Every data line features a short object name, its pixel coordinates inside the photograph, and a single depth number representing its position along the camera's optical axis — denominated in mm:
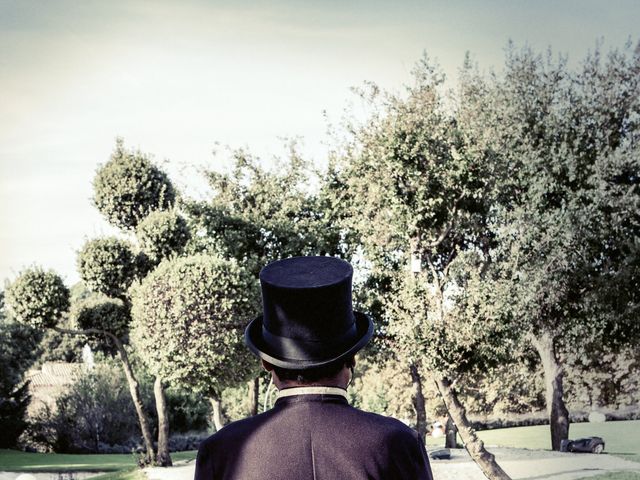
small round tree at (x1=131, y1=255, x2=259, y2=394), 17750
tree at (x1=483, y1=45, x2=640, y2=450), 20734
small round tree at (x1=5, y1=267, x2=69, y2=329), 18938
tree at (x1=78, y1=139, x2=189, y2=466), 19859
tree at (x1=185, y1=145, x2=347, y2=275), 22828
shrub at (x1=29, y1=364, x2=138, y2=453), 29578
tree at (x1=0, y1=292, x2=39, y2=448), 29903
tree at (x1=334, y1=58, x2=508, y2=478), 14062
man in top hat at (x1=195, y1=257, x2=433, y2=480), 2189
